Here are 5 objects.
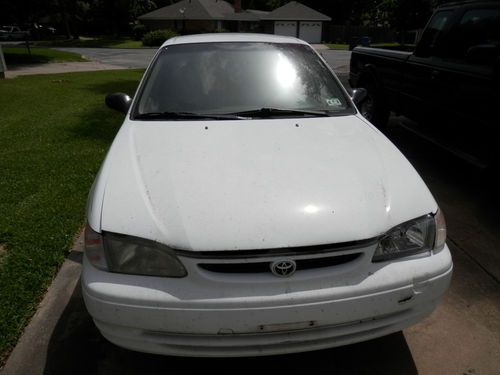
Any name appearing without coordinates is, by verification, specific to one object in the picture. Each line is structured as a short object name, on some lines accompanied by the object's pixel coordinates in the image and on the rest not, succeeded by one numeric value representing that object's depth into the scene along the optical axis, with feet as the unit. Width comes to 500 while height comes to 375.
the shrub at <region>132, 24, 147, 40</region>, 146.02
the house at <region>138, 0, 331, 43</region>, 152.56
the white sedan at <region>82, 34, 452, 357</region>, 6.02
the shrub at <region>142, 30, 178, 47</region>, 114.93
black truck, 12.76
